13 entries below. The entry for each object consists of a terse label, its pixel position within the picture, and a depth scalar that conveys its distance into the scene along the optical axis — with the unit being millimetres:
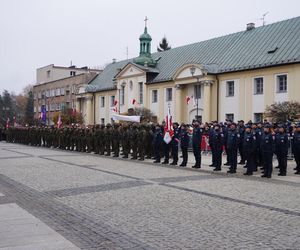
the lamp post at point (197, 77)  38972
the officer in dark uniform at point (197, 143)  18281
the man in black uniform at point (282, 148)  15750
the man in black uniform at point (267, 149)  15109
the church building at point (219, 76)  33938
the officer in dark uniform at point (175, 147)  19625
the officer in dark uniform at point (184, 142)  19172
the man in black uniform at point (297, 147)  16375
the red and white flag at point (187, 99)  39216
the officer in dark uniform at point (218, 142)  17734
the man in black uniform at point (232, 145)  16442
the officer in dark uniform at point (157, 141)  20644
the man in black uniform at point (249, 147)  15868
